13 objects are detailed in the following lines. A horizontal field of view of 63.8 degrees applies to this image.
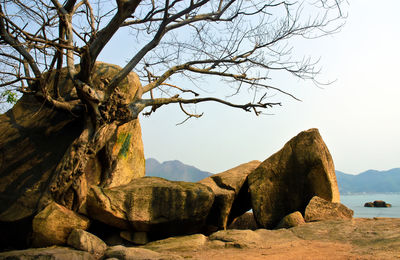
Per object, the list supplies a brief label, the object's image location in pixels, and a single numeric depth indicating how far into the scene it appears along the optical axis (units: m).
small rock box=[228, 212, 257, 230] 10.34
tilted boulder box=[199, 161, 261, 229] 8.36
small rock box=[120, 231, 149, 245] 7.35
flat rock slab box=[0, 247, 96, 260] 5.06
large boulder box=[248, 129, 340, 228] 8.37
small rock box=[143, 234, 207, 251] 6.10
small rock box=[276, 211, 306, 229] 7.32
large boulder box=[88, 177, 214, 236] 7.11
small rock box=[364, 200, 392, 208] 24.02
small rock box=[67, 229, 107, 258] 5.92
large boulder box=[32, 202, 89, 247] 6.50
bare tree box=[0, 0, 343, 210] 7.20
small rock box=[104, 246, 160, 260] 5.07
